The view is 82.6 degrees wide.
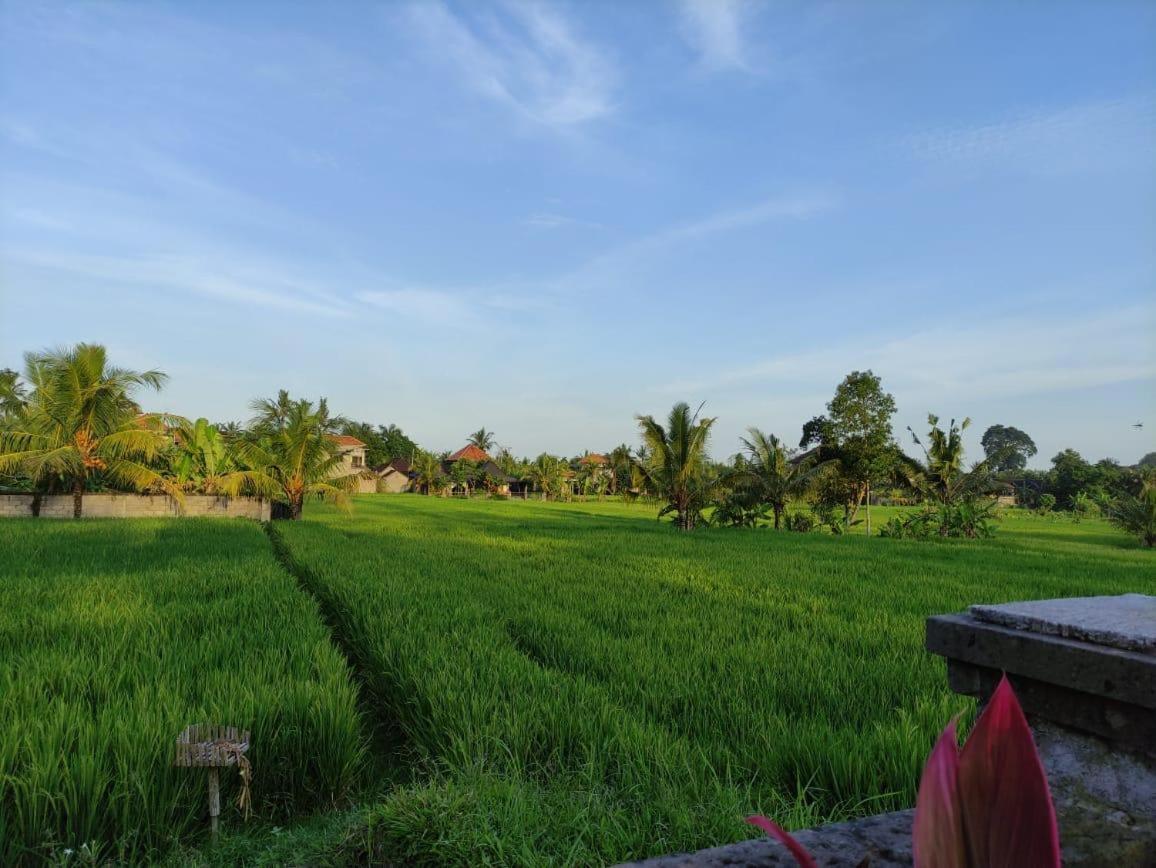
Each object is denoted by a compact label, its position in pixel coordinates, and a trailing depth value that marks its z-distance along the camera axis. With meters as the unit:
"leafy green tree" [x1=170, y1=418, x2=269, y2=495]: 16.39
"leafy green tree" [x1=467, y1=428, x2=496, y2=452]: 63.02
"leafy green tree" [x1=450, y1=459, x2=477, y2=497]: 47.28
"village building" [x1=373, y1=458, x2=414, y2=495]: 53.28
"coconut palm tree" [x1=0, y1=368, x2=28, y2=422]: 17.08
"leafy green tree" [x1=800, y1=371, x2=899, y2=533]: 20.53
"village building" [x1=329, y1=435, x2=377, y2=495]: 46.65
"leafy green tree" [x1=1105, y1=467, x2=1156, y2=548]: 16.03
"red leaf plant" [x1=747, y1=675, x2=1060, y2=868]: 0.57
